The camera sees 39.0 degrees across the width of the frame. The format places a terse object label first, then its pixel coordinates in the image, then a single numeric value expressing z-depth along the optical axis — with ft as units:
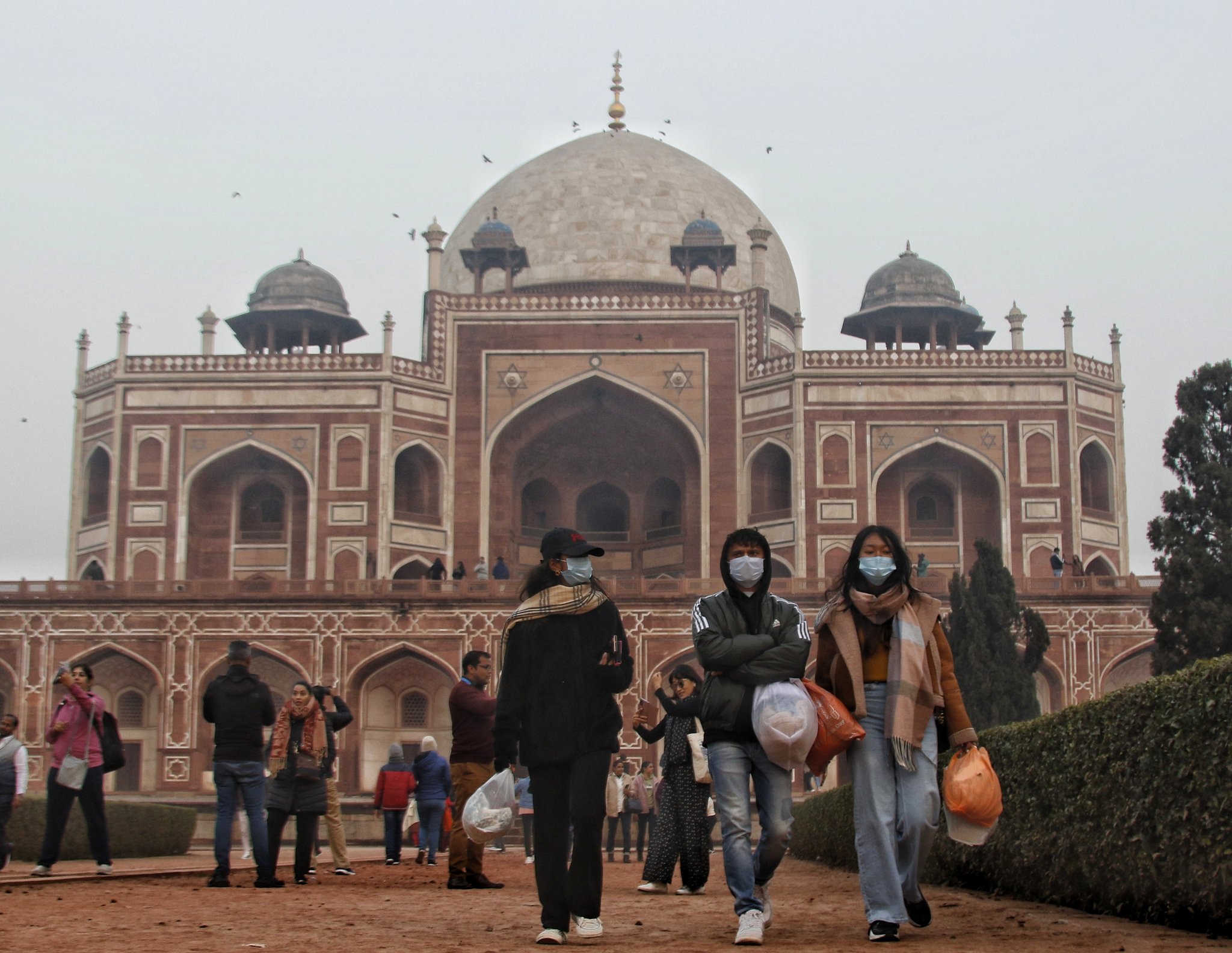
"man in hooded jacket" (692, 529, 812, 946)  19.79
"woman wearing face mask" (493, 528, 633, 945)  19.49
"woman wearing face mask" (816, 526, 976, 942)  19.69
